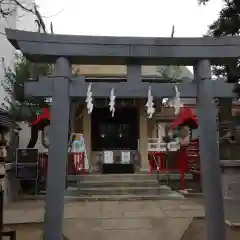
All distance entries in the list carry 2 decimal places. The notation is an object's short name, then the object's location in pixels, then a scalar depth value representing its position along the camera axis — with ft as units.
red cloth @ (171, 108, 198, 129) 29.23
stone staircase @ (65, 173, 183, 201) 25.59
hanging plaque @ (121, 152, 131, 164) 33.83
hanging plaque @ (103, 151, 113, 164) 33.53
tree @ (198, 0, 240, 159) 14.13
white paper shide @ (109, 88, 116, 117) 11.99
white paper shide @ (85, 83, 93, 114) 11.93
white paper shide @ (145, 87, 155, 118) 12.12
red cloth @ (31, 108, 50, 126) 28.50
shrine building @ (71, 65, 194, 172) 36.21
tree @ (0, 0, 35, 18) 18.45
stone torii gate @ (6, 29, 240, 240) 11.79
